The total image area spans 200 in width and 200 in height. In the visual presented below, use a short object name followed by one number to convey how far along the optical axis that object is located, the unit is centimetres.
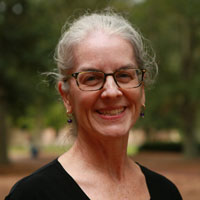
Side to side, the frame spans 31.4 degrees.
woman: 177
